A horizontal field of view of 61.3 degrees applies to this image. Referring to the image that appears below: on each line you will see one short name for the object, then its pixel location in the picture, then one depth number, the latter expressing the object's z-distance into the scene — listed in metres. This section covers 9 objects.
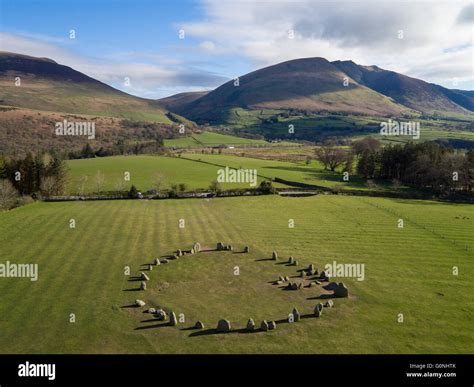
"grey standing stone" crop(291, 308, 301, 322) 33.31
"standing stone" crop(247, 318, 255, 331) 31.42
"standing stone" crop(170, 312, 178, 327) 32.47
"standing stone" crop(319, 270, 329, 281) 43.28
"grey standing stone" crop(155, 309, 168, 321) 33.56
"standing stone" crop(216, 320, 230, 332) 31.12
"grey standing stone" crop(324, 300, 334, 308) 36.28
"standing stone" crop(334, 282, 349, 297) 38.53
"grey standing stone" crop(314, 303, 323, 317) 34.31
